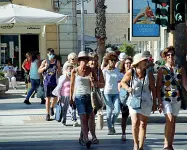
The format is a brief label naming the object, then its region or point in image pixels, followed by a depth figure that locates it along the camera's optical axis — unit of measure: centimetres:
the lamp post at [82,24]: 3082
